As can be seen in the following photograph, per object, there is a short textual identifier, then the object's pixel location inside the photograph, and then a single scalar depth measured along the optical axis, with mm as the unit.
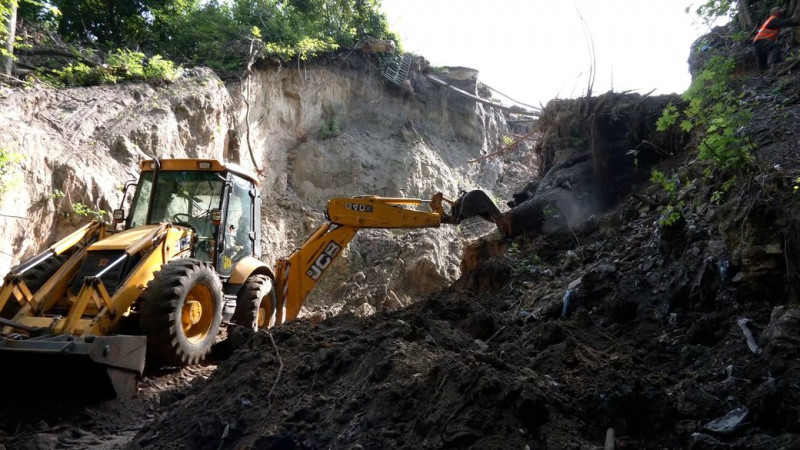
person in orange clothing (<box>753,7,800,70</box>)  7591
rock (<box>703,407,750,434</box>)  2986
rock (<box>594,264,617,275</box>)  6355
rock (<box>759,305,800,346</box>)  3592
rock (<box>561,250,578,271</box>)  7801
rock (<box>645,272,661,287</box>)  5689
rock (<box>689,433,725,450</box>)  2852
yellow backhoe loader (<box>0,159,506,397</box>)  5355
